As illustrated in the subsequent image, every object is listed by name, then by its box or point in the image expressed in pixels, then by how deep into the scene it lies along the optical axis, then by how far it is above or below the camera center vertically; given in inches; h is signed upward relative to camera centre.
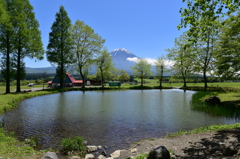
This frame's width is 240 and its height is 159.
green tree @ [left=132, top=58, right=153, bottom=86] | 2696.9 +178.7
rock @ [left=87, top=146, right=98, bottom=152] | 325.1 -130.3
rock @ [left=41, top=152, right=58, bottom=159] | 256.6 -114.4
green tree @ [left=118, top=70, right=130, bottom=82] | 4855.3 +123.3
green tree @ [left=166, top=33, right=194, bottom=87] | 2047.6 +275.3
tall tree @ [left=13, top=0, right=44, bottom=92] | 1244.5 +349.4
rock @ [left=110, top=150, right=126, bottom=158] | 290.3 -127.7
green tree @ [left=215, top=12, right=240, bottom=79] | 940.0 +156.4
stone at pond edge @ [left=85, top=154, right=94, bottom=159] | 289.1 -128.8
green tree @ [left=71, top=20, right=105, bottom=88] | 1963.6 +452.9
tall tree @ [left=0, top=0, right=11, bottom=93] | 1194.8 +252.9
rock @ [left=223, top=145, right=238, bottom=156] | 237.3 -99.1
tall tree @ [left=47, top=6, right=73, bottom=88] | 1729.5 +396.2
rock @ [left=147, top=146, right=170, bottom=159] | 233.7 -101.3
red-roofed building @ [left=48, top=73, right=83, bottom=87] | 2947.8 -10.3
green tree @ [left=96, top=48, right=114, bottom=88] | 2234.3 +256.4
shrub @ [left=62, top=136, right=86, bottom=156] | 315.0 -124.9
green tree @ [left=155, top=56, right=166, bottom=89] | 2520.2 +209.8
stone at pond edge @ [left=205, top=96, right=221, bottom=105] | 763.3 -92.0
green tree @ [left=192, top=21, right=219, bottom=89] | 1606.8 +233.5
